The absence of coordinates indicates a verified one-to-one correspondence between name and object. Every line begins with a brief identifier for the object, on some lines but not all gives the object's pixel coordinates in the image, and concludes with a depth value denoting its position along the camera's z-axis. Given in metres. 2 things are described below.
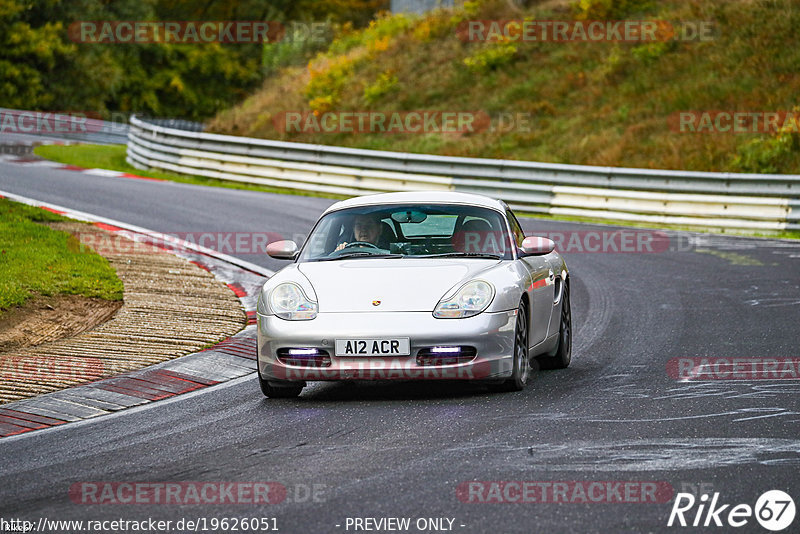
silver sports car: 15.87
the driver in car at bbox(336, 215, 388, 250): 18.28
